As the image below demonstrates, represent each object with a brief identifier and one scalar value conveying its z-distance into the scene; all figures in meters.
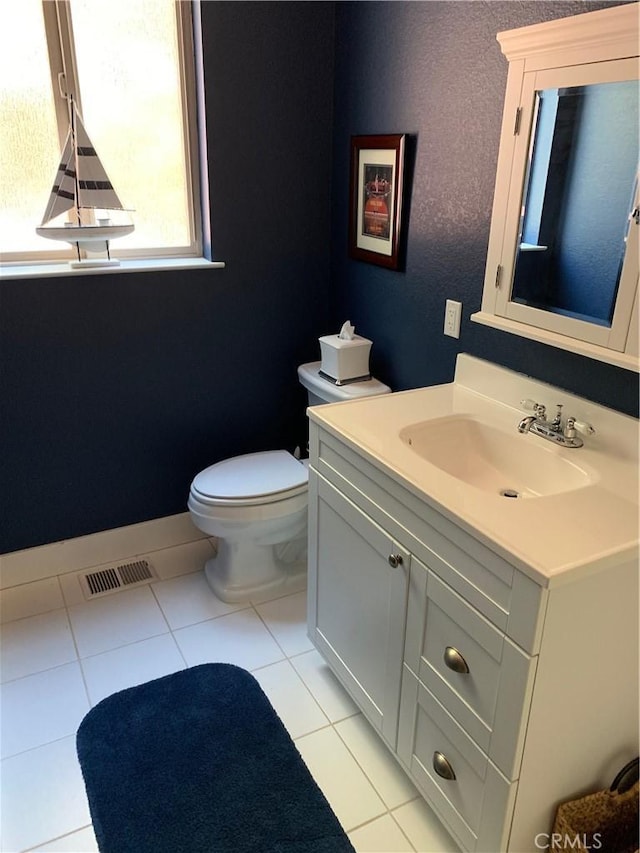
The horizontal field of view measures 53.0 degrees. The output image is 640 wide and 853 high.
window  2.07
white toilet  2.21
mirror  1.36
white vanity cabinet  1.17
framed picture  2.11
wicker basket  1.32
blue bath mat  1.55
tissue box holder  2.32
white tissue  2.35
